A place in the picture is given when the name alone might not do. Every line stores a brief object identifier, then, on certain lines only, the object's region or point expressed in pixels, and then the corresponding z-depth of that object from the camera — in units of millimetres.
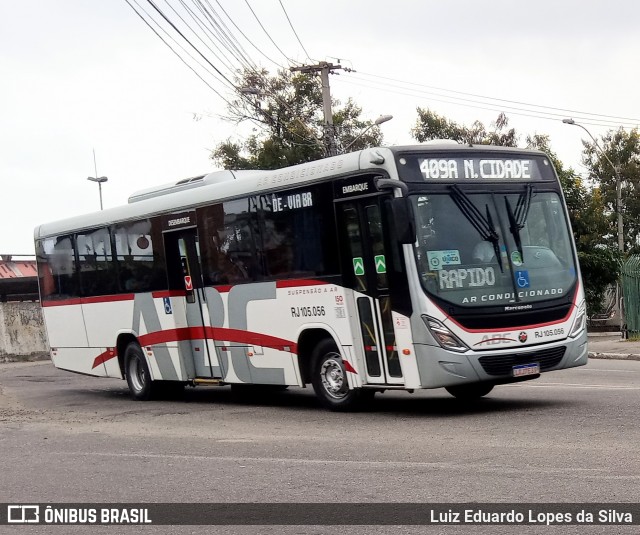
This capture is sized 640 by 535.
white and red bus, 12977
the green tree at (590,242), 38750
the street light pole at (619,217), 48188
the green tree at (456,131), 57469
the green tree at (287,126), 53656
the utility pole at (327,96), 31688
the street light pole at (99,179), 54562
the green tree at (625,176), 63188
